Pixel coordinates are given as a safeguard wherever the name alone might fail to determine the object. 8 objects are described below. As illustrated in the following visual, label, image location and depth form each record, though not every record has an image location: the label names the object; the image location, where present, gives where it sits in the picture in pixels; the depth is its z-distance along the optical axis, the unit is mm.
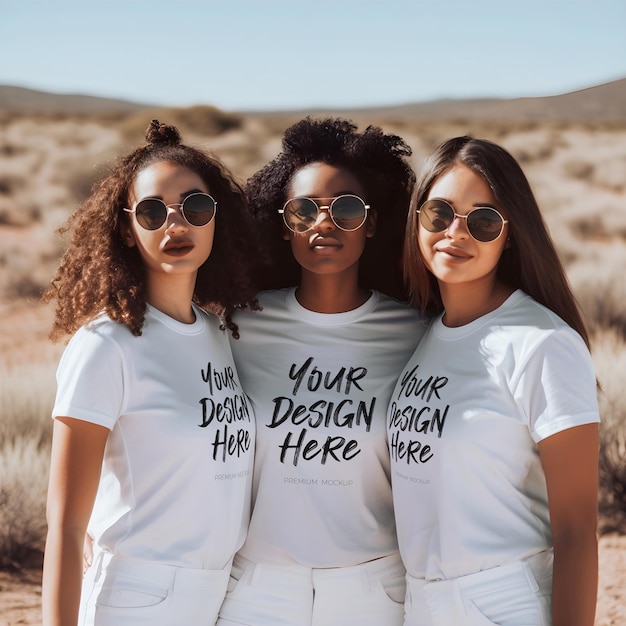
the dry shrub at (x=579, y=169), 20516
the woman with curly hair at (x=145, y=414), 2623
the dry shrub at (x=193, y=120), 23625
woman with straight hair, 2627
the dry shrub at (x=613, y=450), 7023
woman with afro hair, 3080
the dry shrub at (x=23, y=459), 6348
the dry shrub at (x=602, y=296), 11422
